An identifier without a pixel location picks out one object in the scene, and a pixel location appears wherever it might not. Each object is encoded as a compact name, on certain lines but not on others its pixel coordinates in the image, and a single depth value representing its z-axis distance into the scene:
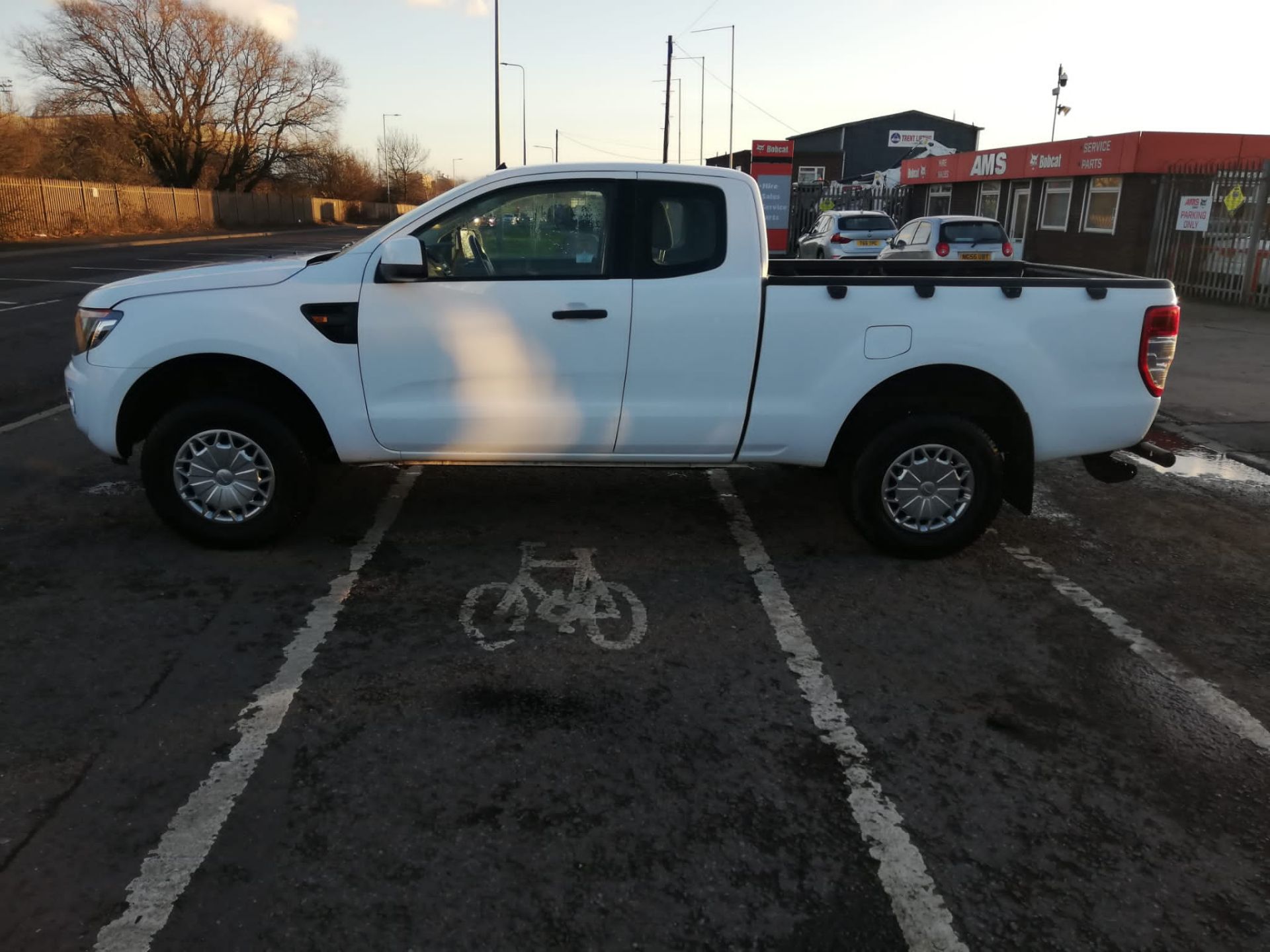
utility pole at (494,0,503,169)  37.00
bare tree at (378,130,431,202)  93.69
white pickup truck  4.94
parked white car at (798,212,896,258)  22.33
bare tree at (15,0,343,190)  51.00
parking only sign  18.56
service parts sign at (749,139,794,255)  27.16
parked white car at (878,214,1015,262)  18.03
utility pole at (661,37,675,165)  47.45
